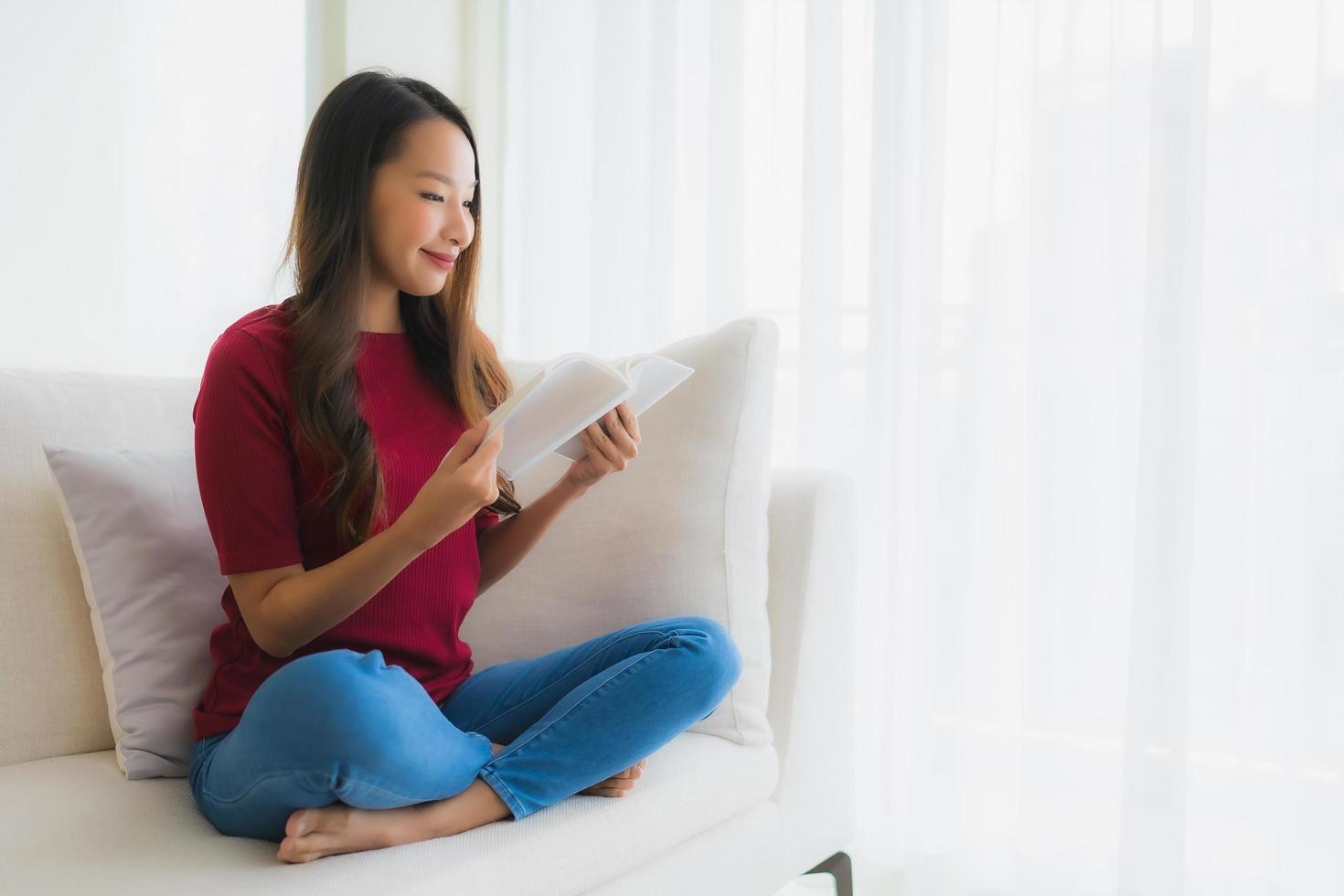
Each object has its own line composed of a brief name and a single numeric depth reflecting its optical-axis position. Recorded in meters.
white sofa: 0.93
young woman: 0.94
